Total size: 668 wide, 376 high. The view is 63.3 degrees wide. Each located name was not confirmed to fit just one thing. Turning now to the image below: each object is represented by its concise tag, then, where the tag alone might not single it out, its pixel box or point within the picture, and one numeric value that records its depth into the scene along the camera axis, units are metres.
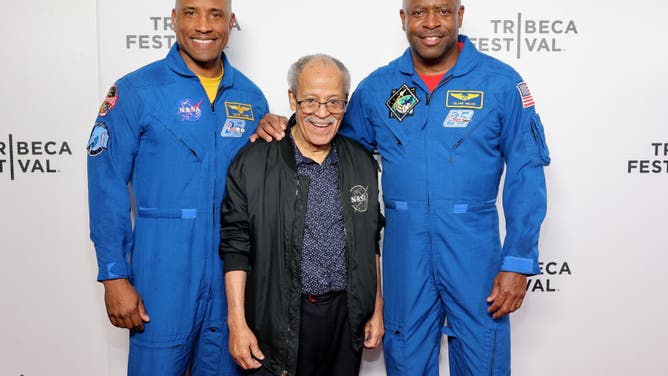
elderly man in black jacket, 1.62
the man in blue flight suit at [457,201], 1.84
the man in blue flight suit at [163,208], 1.79
